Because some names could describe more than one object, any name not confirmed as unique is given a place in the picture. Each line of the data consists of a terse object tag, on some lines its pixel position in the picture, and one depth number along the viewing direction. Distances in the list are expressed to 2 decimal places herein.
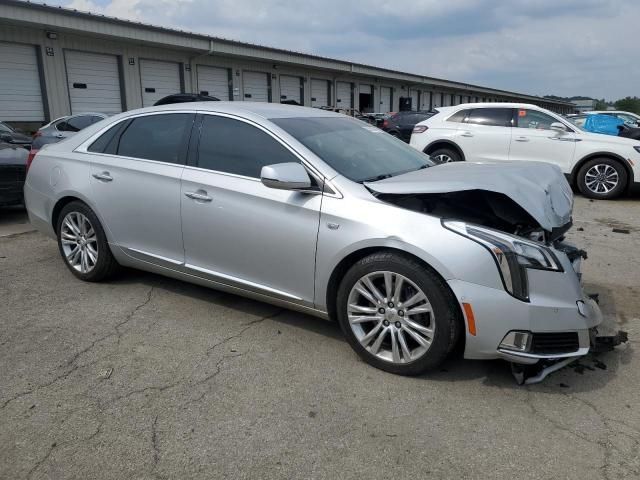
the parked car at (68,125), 11.55
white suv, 9.30
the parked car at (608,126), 13.91
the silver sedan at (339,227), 2.81
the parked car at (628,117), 19.77
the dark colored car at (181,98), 17.17
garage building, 17.12
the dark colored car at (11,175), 7.17
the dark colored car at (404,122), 16.75
